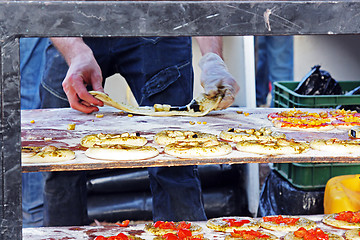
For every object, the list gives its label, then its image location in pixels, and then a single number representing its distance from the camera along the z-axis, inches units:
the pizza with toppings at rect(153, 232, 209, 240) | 168.3
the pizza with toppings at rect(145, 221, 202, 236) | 176.1
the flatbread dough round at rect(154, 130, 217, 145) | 176.7
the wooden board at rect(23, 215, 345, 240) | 172.8
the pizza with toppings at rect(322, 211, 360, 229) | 180.1
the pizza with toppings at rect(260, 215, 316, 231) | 180.1
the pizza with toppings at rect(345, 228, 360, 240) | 165.4
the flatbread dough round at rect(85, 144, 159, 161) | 153.2
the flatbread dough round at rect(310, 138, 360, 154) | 161.5
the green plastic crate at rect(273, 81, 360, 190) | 237.4
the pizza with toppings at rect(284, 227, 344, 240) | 166.4
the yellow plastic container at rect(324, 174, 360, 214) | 217.4
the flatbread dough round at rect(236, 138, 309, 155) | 160.4
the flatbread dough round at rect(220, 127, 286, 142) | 181.6
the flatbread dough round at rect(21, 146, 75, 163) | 144.0
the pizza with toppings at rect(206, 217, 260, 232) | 180.2
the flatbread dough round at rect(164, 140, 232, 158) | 157.0
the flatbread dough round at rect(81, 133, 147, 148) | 171.7
